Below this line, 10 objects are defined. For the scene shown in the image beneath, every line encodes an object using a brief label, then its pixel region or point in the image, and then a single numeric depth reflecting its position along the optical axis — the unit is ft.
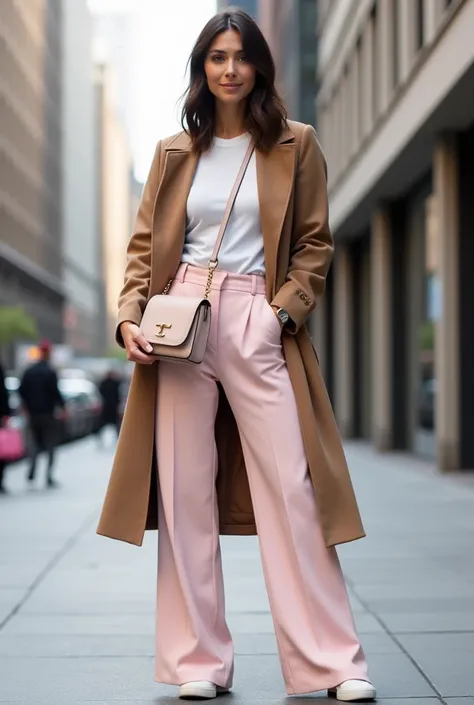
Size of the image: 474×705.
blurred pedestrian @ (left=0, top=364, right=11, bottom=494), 47.62
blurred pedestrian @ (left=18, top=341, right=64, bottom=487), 54.60
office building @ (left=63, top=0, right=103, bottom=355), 398.83
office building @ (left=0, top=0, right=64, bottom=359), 260.83
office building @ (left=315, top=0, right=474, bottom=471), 57.00
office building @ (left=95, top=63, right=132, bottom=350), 602.85
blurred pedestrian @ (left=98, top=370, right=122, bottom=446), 92.63
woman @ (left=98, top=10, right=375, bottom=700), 13.43
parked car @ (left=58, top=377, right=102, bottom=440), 113.33
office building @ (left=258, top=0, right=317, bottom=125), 134.72
